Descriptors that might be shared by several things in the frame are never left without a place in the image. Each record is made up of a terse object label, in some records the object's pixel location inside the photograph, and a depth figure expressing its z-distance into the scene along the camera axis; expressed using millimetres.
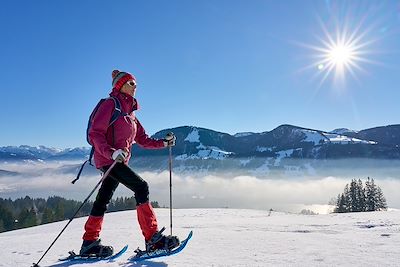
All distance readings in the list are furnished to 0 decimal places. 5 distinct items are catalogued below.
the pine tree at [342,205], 58625
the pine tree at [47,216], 60656
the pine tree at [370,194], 56906
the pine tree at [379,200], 56884
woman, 4953
